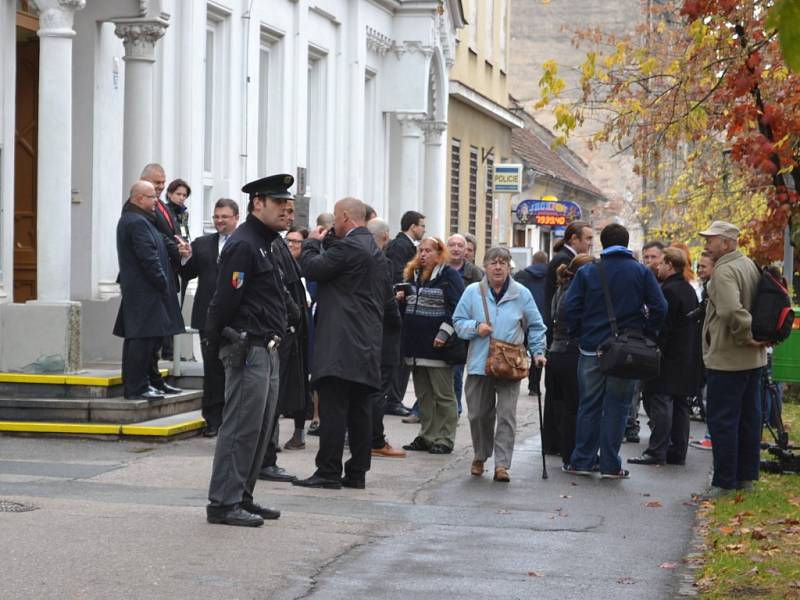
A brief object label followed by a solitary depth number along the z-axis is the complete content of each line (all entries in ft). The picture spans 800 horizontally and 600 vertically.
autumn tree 52.95
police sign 114.52
